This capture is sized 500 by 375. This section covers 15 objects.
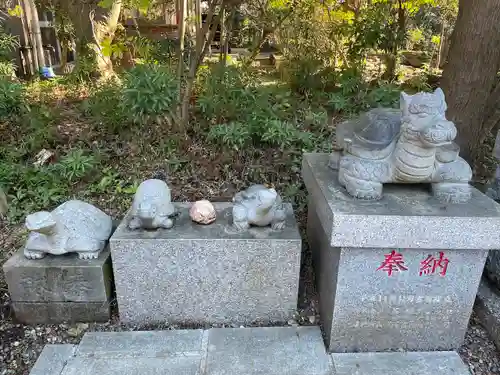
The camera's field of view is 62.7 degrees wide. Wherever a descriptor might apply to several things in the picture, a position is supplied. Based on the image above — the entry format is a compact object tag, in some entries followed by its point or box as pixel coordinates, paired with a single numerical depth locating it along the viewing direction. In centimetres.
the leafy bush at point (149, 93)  396
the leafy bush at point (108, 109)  490
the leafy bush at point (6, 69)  550
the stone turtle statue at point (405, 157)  222
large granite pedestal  224
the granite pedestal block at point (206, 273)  256
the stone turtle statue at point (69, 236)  266
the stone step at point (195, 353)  239
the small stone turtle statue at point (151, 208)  258
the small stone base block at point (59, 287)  263
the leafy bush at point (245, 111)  441
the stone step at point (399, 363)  240
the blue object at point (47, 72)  735
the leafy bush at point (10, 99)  479
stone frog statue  258
